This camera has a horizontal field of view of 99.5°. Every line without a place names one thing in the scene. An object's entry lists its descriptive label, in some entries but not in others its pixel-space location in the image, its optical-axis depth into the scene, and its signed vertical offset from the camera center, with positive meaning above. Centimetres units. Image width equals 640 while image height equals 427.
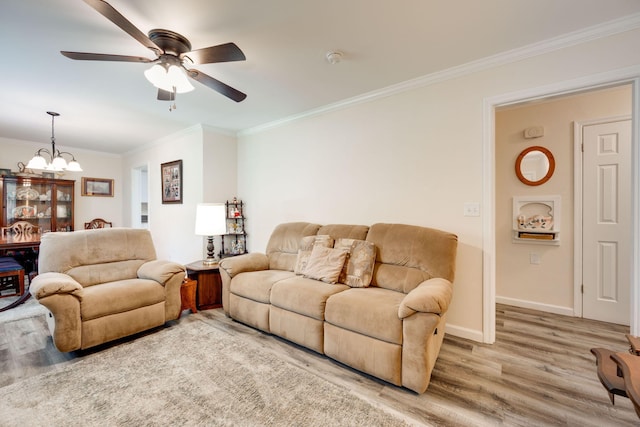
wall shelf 311 -9
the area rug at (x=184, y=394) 155 -118
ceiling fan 170 +103
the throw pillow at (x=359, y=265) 245 -49
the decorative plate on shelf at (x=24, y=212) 474 +1
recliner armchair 213 -68
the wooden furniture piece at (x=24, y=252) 337 -61
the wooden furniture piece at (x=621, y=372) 93 -61
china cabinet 463 +20
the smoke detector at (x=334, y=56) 223 +131
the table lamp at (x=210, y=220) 341 -10
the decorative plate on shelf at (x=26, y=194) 477 +34
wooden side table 324 -88
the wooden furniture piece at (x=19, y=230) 423 -27
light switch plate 244 +3
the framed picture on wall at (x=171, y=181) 456 +54
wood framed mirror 313 +55
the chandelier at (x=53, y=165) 355 +66
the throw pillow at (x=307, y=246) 281 -36
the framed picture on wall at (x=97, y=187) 569 +56
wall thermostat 317 +94
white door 279 -10
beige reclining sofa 175 -67
